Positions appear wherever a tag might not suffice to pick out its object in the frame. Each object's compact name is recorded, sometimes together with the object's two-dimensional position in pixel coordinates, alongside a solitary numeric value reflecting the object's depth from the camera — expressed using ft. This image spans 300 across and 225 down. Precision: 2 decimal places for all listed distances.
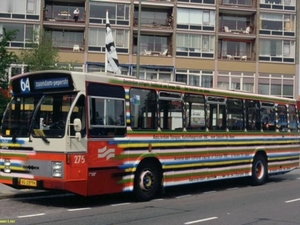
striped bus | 36.01
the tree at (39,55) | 104.58
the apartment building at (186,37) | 157.58
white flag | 69.56
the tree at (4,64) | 69.15
